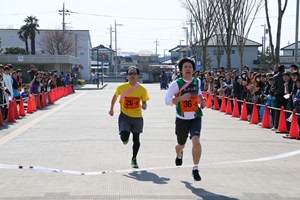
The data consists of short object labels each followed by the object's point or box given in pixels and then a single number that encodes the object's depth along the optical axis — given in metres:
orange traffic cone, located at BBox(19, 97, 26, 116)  18.70
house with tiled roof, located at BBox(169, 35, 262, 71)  78.62
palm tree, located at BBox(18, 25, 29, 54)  69.88
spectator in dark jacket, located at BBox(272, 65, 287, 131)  14.19
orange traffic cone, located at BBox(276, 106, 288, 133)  13.75
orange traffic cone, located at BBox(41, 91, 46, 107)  24.19
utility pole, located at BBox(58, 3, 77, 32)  73.51
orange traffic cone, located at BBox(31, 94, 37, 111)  21.06
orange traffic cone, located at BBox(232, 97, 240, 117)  19.02
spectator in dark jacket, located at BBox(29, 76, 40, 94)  23.28
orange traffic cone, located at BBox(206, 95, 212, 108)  24.57
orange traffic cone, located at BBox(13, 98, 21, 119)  17.48
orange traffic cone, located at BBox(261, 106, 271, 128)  15.30
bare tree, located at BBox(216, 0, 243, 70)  32.77
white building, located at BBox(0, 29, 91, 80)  54.53
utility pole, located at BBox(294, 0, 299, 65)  22.41
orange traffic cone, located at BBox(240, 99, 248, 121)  17.81
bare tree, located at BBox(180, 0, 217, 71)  39.43
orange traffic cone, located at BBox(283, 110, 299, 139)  12.72
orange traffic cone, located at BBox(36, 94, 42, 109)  23.13
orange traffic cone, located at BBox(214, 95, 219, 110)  23.08
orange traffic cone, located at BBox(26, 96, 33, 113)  20.23
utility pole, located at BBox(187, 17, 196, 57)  48.17
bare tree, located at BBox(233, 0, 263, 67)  32.62
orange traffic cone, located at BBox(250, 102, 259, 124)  16.45
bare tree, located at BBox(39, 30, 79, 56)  78.19
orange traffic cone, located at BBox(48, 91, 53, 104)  26.58
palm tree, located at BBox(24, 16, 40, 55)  69.25
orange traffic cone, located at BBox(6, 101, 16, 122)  16.51
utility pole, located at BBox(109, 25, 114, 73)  117.21
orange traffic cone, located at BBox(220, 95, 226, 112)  21.47
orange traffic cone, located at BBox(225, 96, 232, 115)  20.41
